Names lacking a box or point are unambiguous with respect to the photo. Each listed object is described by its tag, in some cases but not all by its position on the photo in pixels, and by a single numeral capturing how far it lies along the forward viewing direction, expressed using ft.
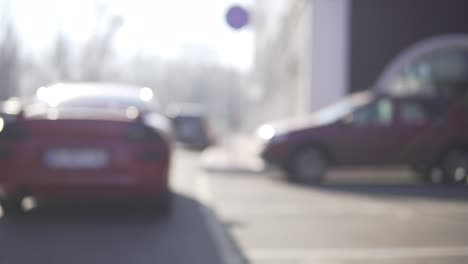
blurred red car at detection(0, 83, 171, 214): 20.15
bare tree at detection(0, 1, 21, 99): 67.36
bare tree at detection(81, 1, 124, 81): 91.30
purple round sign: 43.11
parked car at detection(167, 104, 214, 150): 79.82
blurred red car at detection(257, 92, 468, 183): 34.99
